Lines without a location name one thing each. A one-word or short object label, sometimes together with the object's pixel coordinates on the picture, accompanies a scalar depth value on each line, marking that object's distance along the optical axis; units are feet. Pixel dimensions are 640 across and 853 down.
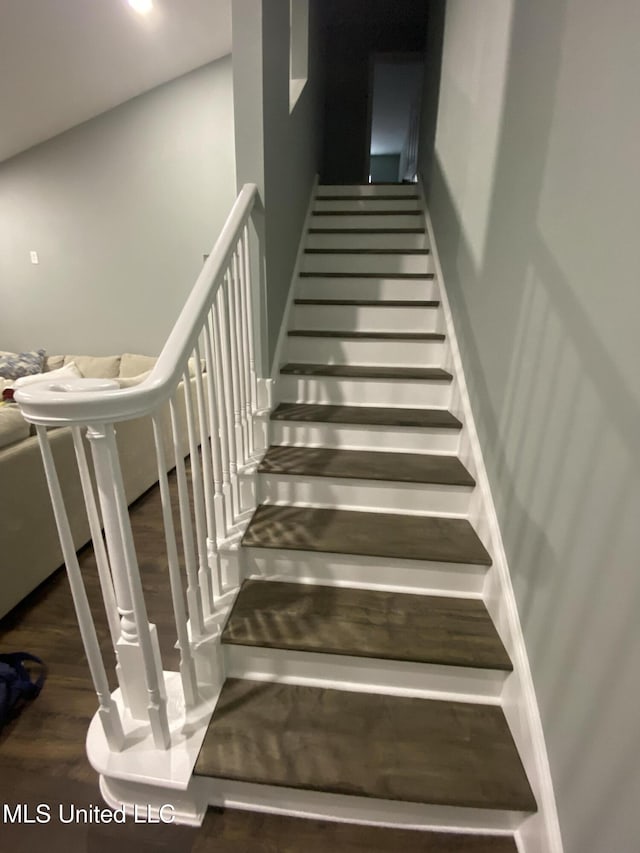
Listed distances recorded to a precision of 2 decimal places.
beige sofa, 5.46
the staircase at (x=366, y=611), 3.50
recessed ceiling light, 8.56
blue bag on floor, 4.36
